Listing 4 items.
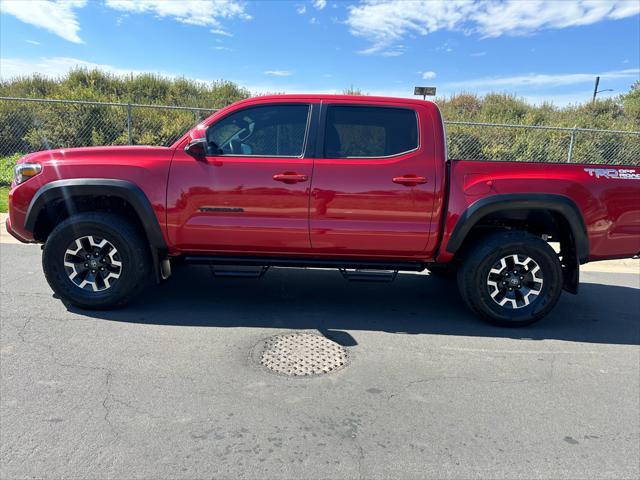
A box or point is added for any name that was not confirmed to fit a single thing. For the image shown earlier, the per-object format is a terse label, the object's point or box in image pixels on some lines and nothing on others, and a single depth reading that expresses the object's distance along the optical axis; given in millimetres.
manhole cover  3281
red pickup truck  4000
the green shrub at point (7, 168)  11172
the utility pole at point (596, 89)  21828
